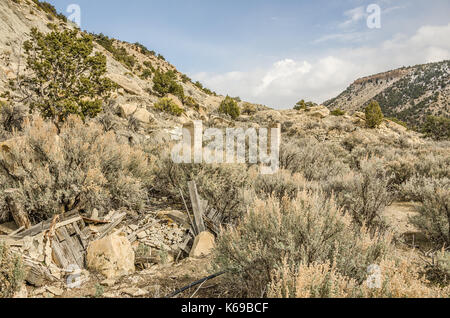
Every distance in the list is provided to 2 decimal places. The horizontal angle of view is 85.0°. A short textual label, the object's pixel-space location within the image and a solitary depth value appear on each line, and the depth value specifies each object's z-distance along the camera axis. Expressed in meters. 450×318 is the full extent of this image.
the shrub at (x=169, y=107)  19.11
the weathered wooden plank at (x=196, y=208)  4.86
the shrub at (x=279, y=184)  5.59
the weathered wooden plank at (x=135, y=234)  4.70
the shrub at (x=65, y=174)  4.34
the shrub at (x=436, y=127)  28.08
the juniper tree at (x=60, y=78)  10.37
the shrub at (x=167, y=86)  25.09
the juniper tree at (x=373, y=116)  23.21
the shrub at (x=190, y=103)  25.52
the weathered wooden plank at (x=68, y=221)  3.92
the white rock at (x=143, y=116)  14.50
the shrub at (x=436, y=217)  4.05
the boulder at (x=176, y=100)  22.84
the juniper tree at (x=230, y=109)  26.98
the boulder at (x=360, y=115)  25.58
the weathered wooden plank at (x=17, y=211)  4.12
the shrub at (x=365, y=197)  4.68
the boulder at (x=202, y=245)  4.23
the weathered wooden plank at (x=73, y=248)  3.82
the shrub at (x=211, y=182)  5.52
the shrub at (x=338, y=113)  28.20
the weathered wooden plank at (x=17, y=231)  3.85
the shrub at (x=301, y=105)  34.83
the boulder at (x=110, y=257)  3.59
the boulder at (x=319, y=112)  26.76
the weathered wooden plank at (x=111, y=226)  4.44
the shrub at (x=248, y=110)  31.00
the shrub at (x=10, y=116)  8.55
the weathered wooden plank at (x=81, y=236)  4.07
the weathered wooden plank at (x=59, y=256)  3.57
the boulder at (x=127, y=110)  14.41
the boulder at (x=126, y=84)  20.79
